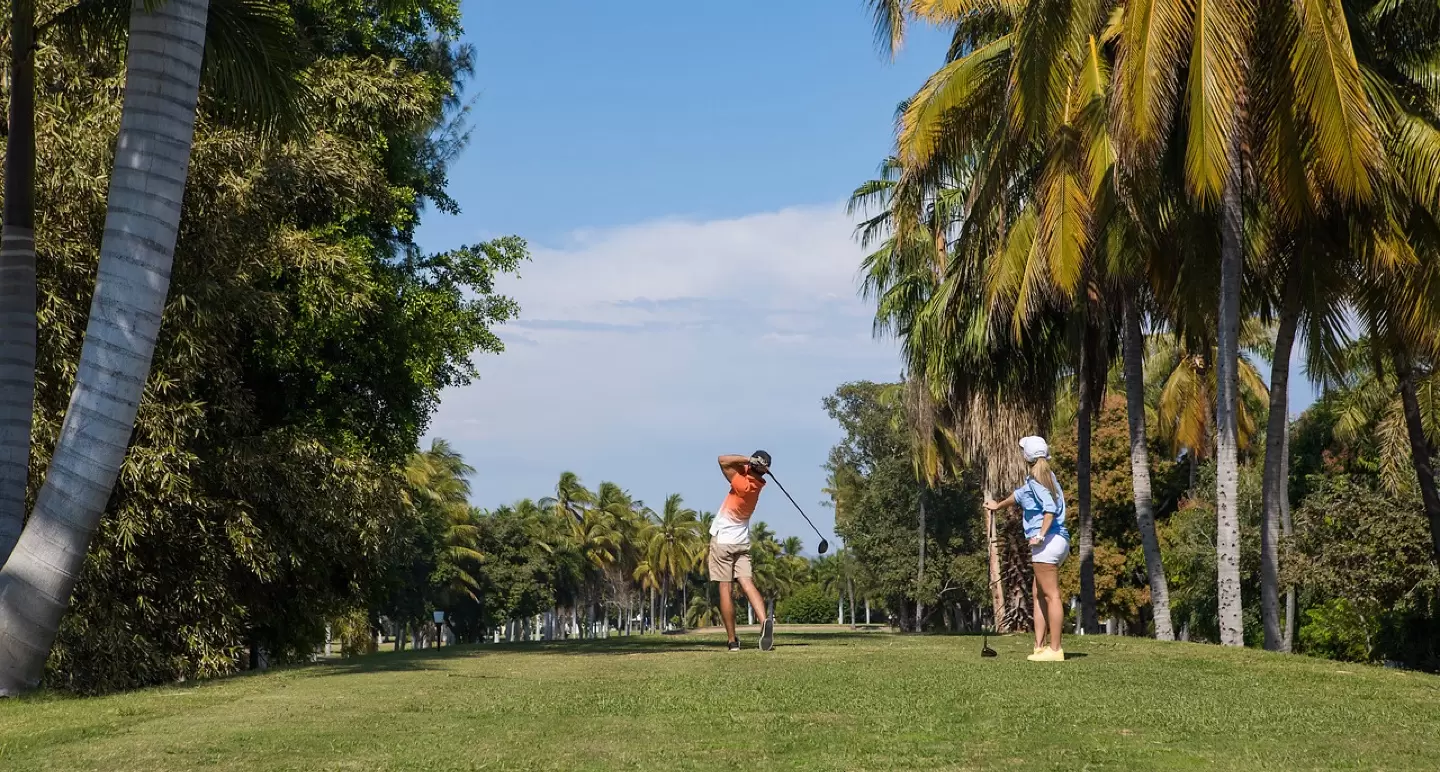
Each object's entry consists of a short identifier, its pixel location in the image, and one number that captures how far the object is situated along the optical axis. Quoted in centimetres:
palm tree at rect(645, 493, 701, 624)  13238
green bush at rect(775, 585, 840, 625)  16250
